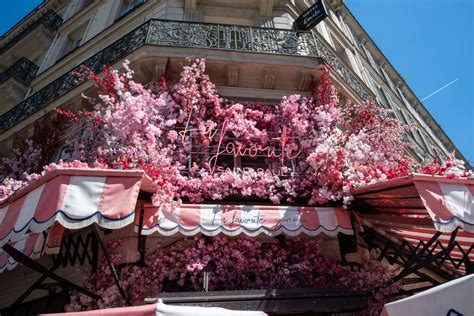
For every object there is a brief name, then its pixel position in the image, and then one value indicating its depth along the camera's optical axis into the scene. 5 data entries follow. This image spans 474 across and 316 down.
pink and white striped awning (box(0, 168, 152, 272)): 3.56
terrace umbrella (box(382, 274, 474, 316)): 2.53
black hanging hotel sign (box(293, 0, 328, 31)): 8.16
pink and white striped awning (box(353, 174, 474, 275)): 3.69
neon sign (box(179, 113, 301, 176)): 5.92
